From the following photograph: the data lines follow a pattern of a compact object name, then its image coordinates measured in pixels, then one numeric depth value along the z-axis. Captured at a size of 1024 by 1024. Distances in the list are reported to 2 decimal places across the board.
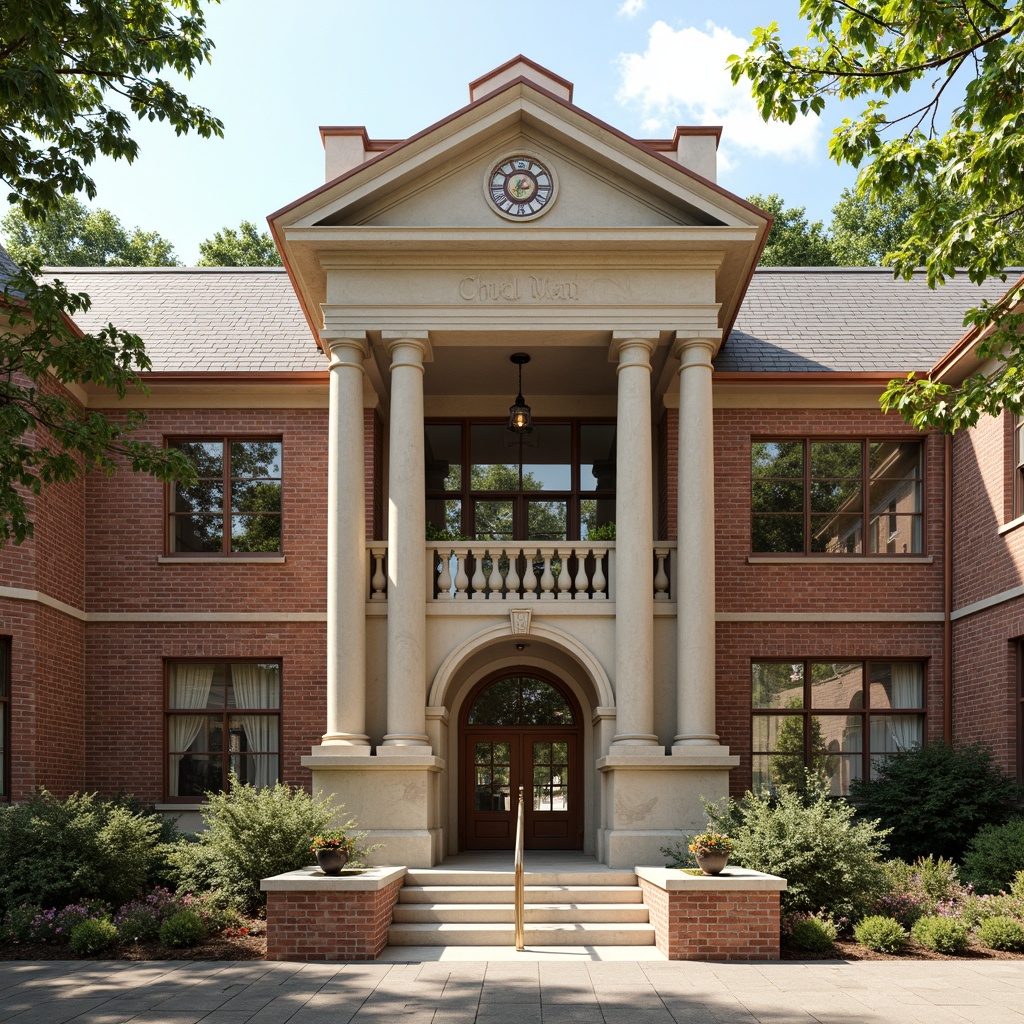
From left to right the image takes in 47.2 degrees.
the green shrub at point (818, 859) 12.86
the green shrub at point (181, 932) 12.28
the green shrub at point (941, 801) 15.73
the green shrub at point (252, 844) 13.52
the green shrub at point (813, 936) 12.10
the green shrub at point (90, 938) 12.16
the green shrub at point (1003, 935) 12.21
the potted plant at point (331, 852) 12.30
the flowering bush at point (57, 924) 12.74
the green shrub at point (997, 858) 14.09
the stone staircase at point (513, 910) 12.84
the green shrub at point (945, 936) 12.06
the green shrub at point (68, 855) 13.38
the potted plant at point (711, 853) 12.25
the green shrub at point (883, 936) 12.06
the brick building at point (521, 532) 15.75
